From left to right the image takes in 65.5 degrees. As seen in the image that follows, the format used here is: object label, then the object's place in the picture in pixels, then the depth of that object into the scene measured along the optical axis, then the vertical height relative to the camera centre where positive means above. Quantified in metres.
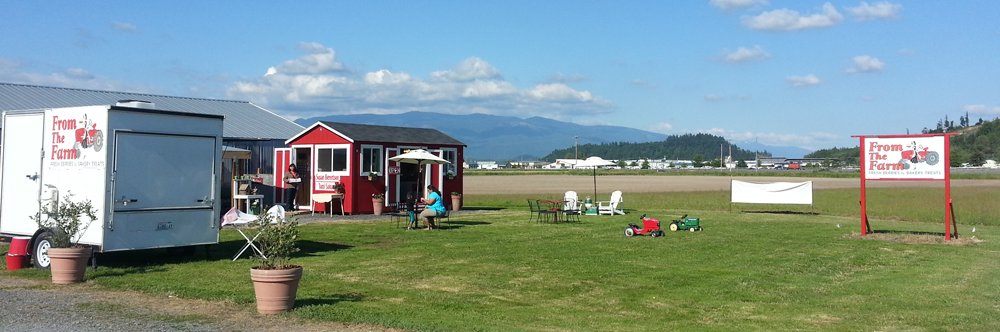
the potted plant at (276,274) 7.28 -0.76
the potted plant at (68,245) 9.30 -0.67
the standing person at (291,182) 22.17 +0.32
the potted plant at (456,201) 25.02 -0.22
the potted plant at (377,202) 22.11 -0.24
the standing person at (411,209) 17.34 -0.34
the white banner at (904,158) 15.62 +0.79
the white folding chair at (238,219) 11.72 -0.40
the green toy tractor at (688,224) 17.12 -0.64
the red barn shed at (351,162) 21.94 +0.90
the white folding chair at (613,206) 23.23 -0.33
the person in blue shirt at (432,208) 16.84 -0.31
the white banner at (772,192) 25.16 +0.13
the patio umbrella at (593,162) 25.71 +1.10
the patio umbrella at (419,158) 18.61 +0.86
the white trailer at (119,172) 10.46 +0.28
